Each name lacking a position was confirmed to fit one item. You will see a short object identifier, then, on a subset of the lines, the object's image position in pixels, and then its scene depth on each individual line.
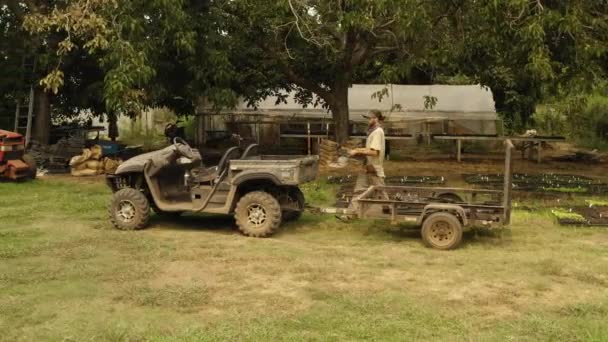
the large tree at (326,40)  11.59
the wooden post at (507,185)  8.00
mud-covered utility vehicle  8.55
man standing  8.98
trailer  8.00
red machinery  13.46
